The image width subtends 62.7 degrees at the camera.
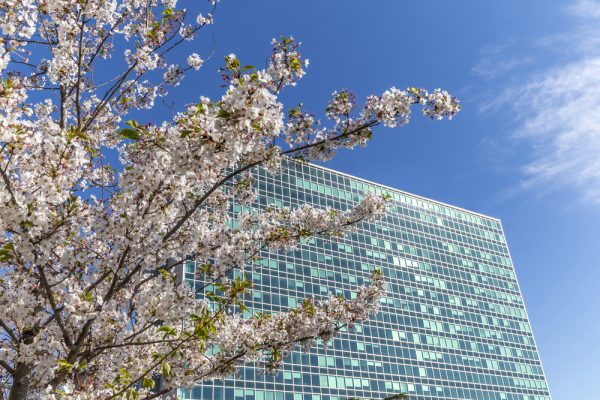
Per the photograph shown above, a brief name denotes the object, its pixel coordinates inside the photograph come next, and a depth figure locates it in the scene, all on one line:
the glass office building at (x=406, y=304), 62.66
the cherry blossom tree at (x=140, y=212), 5.98
